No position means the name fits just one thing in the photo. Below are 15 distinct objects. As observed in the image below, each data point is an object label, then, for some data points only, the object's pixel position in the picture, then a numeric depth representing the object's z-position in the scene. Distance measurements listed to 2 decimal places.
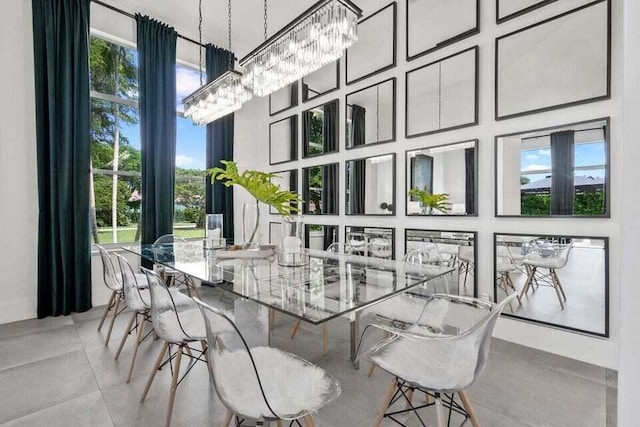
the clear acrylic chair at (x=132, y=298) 2.08
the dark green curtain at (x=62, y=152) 3.03
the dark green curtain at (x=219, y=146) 4.27
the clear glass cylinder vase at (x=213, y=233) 2.96
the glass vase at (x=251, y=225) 2.60
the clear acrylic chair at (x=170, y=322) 1.57
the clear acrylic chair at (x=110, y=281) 2.52
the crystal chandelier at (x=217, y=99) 2.79
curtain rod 3.40
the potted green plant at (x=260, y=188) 2.37
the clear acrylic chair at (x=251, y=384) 1.03
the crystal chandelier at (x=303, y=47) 2.02
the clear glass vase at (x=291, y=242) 2.17
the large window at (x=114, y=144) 3.58
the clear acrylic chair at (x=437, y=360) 1.17
